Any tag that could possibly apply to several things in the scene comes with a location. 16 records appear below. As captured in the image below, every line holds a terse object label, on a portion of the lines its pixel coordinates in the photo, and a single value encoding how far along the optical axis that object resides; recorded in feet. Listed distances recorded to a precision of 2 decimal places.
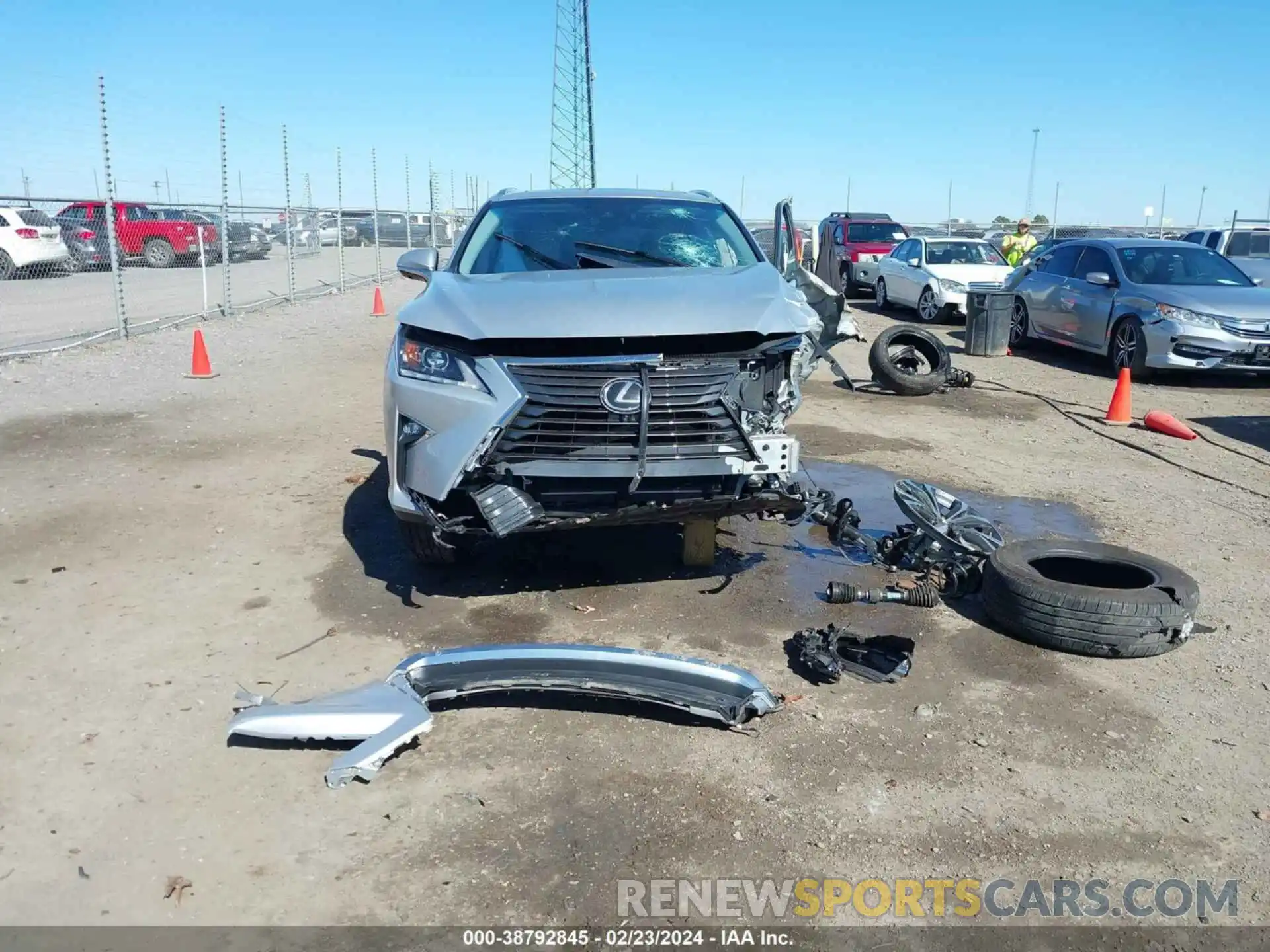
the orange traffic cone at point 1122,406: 30.45
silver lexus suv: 13.92
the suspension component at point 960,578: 16.20
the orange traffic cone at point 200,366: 35.94
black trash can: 45.50
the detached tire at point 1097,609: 13.82
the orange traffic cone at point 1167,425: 28.71
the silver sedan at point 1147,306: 36.01
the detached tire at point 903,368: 35.83
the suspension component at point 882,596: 15.65
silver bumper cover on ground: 11.47
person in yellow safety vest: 67.21
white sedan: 56.18
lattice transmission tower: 136.36
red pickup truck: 80.61
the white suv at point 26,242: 64.64
